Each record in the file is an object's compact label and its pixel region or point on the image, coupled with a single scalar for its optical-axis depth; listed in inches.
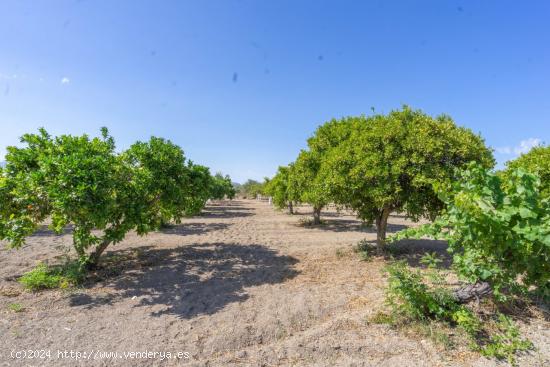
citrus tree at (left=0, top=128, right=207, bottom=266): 269.9
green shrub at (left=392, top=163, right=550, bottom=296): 153.5
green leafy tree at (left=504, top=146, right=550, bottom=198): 291.9
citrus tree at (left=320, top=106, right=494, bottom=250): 341.7
